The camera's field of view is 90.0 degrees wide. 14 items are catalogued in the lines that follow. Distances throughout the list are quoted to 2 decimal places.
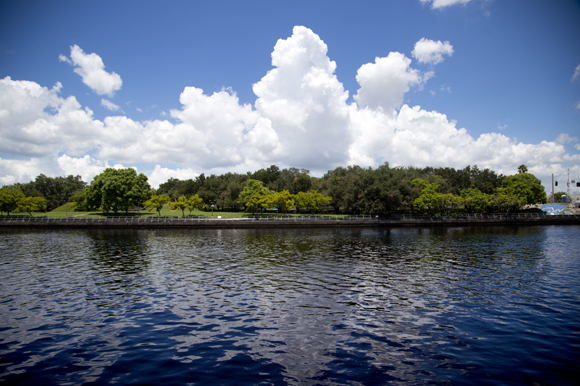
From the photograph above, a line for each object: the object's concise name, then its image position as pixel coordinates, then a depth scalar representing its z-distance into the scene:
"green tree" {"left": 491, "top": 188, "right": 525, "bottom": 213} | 83.69
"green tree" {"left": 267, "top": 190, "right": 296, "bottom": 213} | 87.67
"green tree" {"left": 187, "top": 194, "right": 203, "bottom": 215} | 87.06
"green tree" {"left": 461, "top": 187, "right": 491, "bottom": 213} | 86.12
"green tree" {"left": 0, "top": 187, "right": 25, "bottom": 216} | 84.44
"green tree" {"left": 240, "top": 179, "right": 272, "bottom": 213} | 88.81
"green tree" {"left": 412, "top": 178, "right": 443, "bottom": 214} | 79.94
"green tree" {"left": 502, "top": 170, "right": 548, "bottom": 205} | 89.62
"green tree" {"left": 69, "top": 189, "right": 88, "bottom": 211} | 106.38
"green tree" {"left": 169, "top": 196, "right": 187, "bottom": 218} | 85.95
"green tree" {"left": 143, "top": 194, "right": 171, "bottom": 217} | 83.50
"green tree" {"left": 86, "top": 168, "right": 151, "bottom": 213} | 83.75
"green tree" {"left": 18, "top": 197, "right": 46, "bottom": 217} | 86.56
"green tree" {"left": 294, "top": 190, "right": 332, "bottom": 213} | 90.62
